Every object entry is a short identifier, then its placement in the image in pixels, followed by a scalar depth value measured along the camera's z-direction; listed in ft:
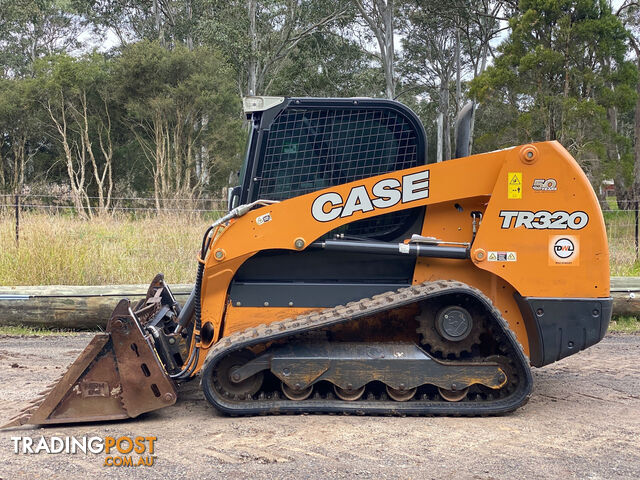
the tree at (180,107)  84.64
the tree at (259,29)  95.55
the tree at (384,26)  95.14
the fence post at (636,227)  39.62
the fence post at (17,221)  32.50
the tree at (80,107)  86.07
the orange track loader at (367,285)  14.89
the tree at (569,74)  70.08
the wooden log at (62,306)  26.37
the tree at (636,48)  79.28
